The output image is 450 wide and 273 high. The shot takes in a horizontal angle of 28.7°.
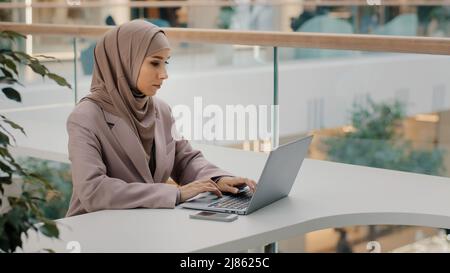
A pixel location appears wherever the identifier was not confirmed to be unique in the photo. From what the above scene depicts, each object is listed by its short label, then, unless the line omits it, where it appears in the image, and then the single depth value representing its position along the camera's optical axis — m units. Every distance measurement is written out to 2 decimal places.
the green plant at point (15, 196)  1.54
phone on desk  2.27
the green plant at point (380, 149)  3.88
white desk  2.07
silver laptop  2.31
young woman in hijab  2.41
